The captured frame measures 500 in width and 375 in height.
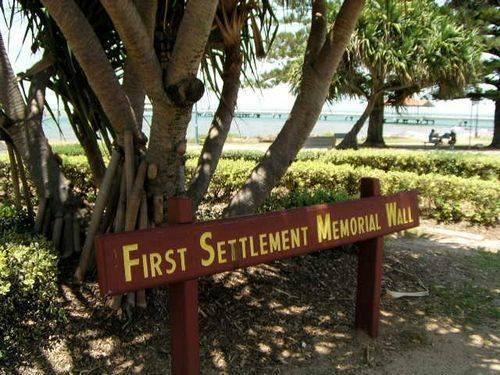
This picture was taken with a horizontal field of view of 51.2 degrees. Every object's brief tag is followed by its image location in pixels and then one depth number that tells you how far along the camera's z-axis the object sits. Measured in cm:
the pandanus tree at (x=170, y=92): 289
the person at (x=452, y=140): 2385
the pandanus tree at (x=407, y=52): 1681
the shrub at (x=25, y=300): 283
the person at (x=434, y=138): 2611
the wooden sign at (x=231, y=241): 205
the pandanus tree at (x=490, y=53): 2076
